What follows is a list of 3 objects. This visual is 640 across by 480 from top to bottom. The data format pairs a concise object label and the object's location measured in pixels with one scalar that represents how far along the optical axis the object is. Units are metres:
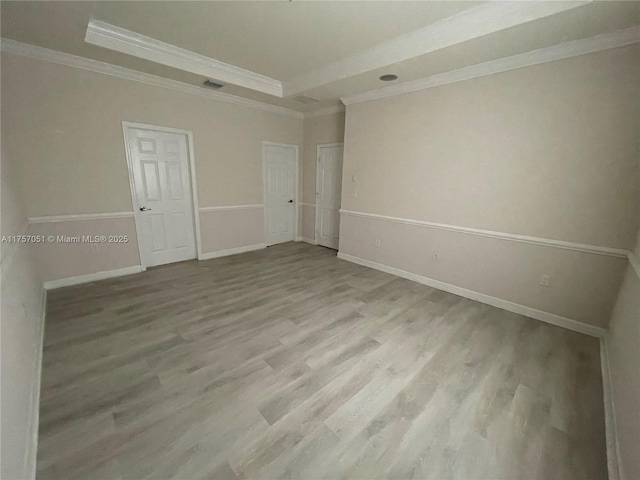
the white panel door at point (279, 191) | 5.30
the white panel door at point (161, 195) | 3.83
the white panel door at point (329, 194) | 5.23
